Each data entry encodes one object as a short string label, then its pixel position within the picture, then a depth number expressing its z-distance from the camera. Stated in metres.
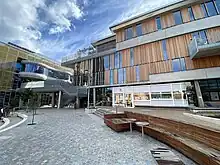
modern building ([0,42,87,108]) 21.81
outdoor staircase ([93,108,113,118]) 12.75
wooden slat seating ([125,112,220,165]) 2.79
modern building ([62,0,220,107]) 13.84
